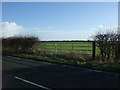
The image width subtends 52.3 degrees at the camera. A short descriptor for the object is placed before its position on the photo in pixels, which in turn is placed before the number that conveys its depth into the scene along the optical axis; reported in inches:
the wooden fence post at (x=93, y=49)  348.8
